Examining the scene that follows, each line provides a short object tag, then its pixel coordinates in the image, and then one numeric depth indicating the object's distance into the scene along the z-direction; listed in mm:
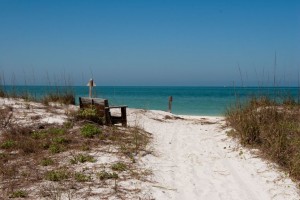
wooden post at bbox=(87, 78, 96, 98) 12989
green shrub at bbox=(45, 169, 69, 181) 4914
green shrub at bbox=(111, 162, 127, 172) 5504
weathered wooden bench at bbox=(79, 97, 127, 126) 9484
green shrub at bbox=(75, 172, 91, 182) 4901
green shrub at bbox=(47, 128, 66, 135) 8086
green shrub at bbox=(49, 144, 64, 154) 6571
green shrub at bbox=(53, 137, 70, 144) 7254
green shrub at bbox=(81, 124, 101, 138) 7910
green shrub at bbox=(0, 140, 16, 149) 6910
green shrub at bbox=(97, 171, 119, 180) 5062
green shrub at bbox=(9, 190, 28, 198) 4258
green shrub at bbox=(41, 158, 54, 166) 5715
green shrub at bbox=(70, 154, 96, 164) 5874
